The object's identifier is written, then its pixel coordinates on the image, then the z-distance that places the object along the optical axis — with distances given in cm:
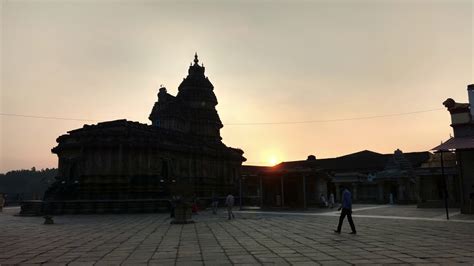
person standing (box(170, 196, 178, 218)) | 2214
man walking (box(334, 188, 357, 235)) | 1456
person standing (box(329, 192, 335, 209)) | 3533
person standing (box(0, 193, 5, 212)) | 3875
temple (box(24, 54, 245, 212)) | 3425
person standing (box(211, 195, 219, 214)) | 2988
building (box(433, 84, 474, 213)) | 2284
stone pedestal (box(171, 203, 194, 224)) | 2073
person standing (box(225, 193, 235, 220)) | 2393
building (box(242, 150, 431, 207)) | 3428
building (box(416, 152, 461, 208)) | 3356
